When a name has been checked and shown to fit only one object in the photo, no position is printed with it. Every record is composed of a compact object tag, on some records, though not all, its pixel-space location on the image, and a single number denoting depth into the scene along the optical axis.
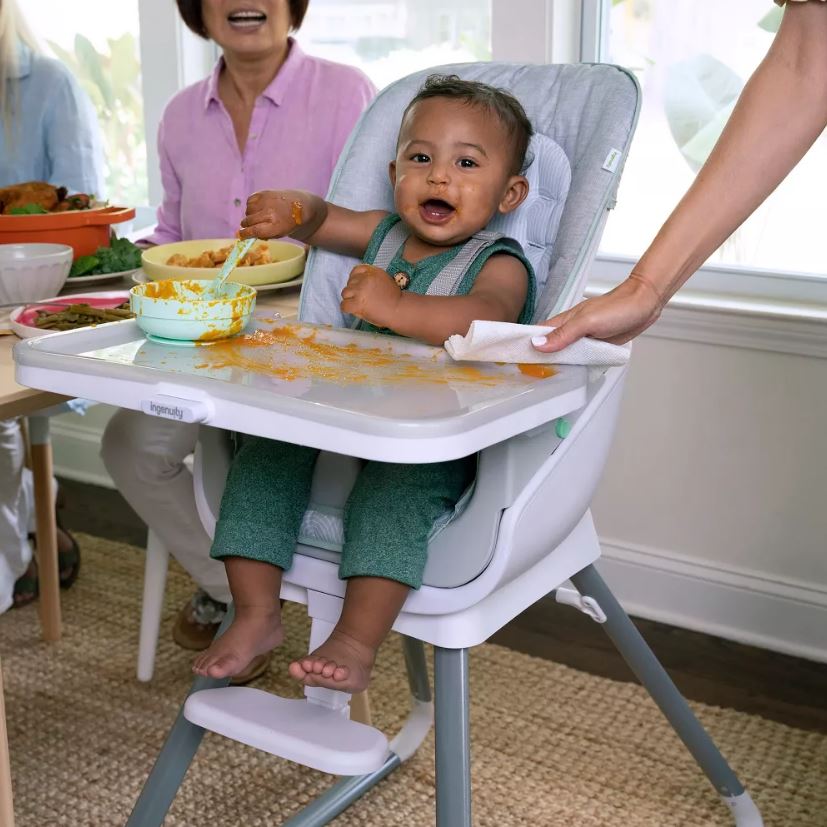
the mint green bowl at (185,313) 1.15
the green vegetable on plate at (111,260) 1.66
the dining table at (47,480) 1.58
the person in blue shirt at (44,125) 2.44
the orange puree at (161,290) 1.20
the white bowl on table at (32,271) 1.47
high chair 0.96
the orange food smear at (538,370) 1.06
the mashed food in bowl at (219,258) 1.58
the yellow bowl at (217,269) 1.50
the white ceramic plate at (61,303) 1.32
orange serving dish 1.65
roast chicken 1.74
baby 1.17
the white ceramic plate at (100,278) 1.62
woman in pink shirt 1.91
